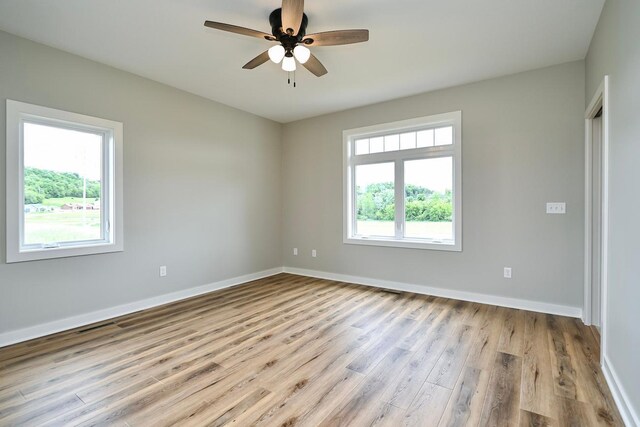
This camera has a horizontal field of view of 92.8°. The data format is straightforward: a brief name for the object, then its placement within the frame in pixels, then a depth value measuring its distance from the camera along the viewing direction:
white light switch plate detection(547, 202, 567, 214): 3.36
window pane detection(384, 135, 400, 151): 4.59
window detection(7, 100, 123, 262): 2.78
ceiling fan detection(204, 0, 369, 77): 2.18
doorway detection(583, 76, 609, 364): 2.99
